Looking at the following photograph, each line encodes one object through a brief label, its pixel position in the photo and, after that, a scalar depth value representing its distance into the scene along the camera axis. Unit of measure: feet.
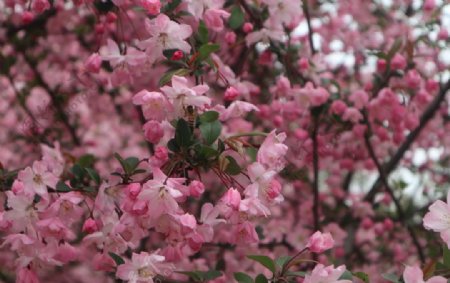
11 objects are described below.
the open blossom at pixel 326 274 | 3.02
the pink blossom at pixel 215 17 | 3.49
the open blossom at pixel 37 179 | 3.34
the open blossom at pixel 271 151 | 3.17
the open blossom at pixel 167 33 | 3.33
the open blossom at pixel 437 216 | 3.17
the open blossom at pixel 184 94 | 3.15
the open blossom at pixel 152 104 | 3.16
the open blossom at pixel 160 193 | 3.06
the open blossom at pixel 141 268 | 3.15
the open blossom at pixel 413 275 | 3.04
